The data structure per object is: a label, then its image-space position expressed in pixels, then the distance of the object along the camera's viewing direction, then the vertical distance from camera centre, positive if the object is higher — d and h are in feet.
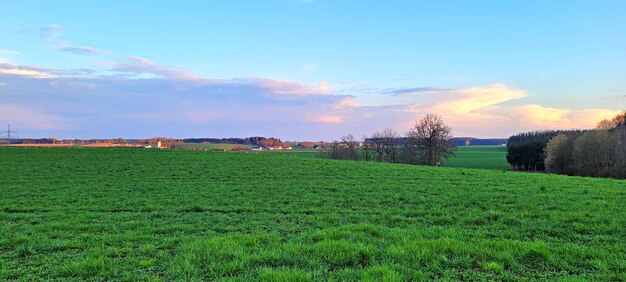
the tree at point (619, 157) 163.63 -3.51
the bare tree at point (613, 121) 260.68 +21.66
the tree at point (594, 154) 171.73 -2.42
